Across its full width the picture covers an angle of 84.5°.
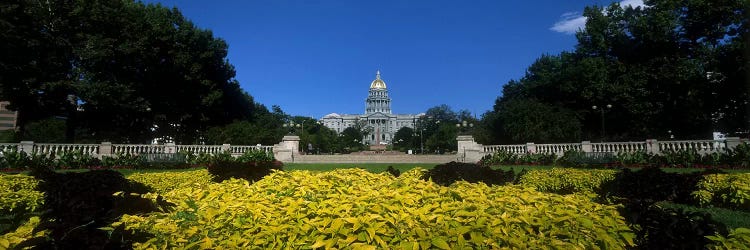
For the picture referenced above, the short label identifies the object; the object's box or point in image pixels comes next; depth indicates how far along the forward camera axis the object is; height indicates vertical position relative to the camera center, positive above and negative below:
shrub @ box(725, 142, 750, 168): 16.56 -0.20
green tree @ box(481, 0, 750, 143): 29.20 +5.81
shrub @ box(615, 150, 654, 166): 19.94 -0.37
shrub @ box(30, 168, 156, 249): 2.73 -0.51
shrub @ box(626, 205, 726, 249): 3.13 -0.61
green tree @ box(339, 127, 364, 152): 72.20 +2.37
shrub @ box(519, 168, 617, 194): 9.08 -0.66
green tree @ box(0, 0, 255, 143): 26.47 +6.35
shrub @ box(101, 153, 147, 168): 20.55 -0.42
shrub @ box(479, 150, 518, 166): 25.29 -0.45
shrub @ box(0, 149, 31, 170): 18.06 -0.31
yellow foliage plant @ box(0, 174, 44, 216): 5.93 -0.67
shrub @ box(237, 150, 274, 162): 24.20 -0.22
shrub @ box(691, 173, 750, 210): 7.15 -0.72
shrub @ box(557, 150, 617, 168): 20.25 -0.39
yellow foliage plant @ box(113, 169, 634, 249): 2.72 -0.51
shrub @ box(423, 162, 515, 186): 7.17 -0.40
